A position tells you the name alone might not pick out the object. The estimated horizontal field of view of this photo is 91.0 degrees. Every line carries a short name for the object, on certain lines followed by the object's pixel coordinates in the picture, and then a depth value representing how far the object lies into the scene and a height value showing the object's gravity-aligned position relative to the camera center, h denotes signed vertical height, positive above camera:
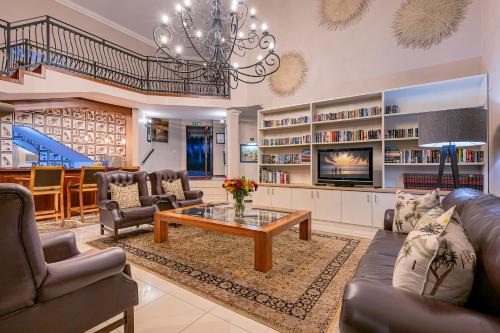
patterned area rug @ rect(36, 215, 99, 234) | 4.20 -1.10
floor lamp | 2.52 +0.40
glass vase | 3.28 -0.57
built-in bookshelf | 3.73 +0.68
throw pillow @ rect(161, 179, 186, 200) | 4.52 -0.45
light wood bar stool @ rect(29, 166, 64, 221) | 4.15 -0.33
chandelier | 3.01 +1.69
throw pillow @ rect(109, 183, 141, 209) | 3.76 -0.49
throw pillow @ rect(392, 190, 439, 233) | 2.18 -0.40
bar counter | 4.46 -0.29
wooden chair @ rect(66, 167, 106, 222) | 4.67 -0.41
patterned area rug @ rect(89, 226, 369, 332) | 1.81 -1.07
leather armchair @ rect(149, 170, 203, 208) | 4.45 -0.40
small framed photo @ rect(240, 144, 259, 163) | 7.61 +0.35
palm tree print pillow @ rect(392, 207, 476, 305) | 0.94 -0.41
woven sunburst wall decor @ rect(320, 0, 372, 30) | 4.66 +3.00
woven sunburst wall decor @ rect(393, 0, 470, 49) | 3.81 +2.33
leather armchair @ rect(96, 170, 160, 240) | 3.43 -0.62
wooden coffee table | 2.44 -0.68
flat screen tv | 4.36 -0.03
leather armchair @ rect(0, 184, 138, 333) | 1.00 -0.57
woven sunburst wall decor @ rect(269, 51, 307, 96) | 5.40 +2.04
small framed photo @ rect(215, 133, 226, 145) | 10.27 +1.14
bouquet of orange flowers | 3.20 -0.32
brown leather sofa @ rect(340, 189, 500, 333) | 0.80 -0.51
